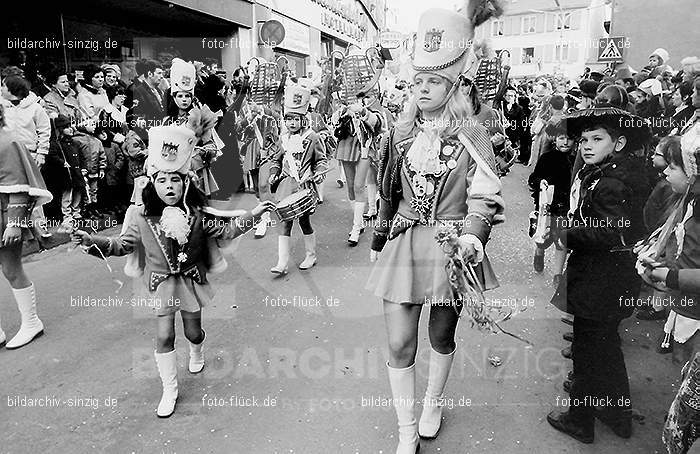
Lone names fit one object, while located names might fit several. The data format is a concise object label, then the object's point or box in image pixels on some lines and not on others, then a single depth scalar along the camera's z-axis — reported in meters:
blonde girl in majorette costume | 2.78
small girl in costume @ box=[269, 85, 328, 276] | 5.98
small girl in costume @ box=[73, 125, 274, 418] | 3.39
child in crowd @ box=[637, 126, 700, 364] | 2.71
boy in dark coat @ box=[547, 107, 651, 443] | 3.11
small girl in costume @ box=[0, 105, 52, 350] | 4.23
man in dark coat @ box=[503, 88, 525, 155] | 14.42
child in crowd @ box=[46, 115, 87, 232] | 7.61
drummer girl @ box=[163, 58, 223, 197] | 5.66
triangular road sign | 8.68
